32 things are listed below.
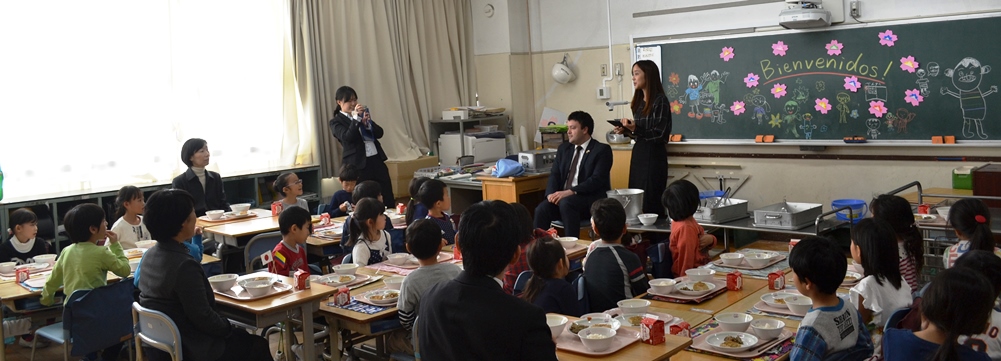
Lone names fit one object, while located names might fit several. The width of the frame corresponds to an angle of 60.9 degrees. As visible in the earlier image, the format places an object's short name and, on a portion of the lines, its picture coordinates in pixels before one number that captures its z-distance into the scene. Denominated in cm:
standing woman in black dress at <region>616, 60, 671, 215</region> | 621
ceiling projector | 670
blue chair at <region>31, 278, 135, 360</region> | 402
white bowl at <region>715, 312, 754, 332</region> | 291
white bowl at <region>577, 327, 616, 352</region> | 265
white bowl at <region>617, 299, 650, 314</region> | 320
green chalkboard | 631
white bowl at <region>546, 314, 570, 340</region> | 288
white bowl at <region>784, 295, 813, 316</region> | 312
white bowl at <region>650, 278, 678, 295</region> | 356
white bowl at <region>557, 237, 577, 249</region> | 481
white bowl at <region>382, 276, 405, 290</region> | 382
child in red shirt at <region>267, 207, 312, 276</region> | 434
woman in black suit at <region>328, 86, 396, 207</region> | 717
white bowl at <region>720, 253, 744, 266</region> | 410
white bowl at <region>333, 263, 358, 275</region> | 417
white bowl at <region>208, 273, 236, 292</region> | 372
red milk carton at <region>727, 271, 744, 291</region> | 359
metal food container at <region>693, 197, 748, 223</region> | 535
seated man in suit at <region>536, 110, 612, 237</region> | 629
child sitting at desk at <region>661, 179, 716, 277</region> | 435
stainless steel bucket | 588
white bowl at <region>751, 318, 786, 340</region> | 288
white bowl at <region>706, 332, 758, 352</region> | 279
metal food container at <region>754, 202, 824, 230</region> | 499
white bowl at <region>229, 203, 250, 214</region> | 629
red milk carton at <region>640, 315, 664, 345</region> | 267
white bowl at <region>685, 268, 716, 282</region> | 369
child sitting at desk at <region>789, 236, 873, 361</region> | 258
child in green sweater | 423
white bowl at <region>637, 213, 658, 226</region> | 558
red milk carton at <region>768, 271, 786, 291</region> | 350
